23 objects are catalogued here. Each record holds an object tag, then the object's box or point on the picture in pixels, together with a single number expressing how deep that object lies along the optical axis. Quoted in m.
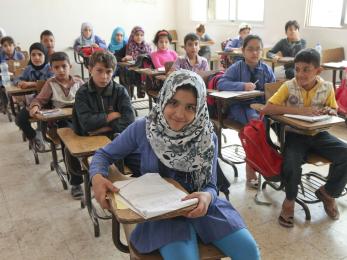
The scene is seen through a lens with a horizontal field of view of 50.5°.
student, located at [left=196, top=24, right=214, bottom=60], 6.92
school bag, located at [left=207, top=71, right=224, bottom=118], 2.93
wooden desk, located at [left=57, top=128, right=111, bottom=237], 1.80
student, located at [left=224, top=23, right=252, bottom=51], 6.18
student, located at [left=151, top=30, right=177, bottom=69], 4.74
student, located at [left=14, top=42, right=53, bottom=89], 3.46
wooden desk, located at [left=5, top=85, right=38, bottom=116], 3.12
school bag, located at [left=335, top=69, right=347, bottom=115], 3.58
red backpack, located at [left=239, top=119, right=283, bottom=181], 2.20
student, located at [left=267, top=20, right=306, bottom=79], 5.39
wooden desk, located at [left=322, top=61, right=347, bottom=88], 4.35
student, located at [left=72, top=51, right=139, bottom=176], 2.20
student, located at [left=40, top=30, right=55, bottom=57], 4.98
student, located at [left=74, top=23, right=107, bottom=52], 6.71
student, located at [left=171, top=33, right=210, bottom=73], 3.85
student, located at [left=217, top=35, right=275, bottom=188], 2.75
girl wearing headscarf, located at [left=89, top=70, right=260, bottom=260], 1.24
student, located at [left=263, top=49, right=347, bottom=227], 2.16
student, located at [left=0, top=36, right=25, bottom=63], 5.00
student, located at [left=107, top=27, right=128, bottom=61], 6.17
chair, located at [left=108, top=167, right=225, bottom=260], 1.09
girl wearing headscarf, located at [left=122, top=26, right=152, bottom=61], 5.57
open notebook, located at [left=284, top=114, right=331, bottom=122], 2.05
